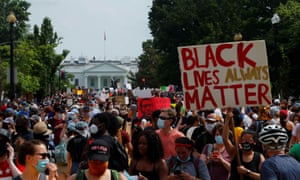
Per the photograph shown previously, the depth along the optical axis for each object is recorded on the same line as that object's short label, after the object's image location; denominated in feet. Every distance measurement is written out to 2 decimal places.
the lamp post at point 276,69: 143.79
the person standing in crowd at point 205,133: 34.12
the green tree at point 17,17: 302.00
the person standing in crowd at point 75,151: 31.12
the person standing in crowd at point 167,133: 31.24
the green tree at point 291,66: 129.18
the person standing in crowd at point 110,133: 26.61
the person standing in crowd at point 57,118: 53.62
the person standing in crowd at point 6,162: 20.90
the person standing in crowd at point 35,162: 19.35
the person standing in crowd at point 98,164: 19.03
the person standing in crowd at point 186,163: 24.45
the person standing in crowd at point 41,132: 32.37
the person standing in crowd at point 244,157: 24.50
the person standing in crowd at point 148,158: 24.26
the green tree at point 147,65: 350.64
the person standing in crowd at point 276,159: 19.44
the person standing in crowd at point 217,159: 27.35
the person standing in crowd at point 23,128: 35.46
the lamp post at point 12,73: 96.30
